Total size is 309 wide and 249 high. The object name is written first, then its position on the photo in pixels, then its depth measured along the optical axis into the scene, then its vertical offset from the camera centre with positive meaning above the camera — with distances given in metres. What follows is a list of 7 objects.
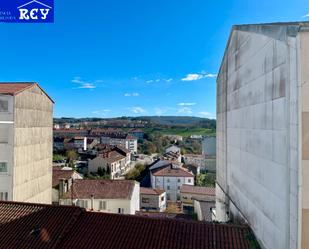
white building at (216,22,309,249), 6.11 -0.03
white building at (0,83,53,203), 16.41 -0.80
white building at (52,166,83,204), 24.95 -4.75
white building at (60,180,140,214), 24.36 -5.37
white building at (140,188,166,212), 36.47 -8.44
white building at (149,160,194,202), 48.12 -7.89
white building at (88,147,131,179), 53.00 -6.04
